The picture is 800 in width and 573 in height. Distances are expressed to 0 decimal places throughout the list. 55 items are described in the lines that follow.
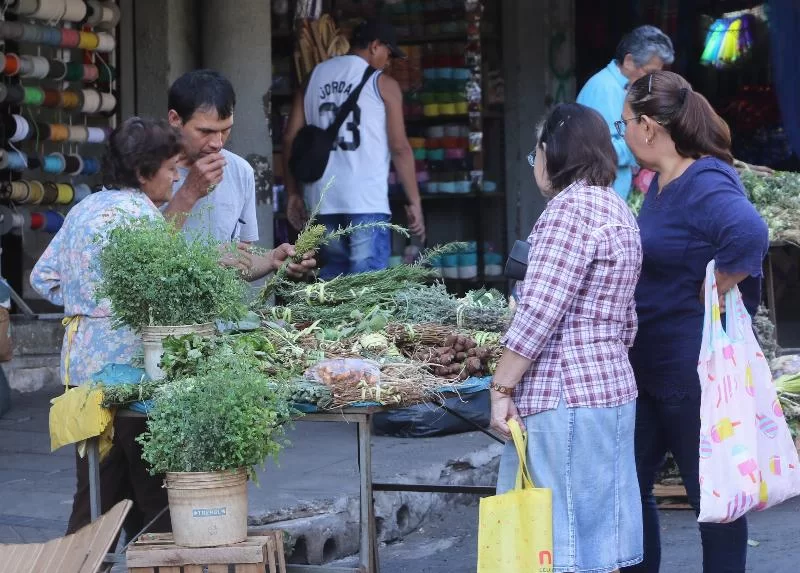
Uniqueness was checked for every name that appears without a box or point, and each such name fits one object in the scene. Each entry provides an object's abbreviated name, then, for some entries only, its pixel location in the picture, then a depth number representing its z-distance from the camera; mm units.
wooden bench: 7568
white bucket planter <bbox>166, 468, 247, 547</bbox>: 7248
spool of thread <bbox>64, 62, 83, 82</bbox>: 16253
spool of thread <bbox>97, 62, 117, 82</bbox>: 16799
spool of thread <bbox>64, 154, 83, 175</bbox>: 16269
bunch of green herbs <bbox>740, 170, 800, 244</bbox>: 14535
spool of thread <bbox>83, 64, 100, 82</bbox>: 16409
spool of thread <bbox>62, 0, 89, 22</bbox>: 15878
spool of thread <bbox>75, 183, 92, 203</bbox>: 16269
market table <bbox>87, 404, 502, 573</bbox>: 7545
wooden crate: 7272
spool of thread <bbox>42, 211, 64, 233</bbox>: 15894
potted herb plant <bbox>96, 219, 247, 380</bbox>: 7576
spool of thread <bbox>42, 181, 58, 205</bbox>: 15878
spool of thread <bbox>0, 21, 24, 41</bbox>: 15293
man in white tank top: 14200
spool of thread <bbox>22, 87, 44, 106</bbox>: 15668
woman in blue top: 7810
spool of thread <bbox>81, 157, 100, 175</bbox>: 16471
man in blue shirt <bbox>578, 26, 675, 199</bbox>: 14278
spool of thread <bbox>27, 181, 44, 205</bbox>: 15730
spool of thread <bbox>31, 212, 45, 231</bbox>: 15799
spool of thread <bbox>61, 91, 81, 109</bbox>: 16097
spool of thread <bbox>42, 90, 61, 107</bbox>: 16003
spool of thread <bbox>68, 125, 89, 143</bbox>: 16269
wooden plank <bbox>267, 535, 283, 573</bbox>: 7447
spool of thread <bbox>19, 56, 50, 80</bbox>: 15636
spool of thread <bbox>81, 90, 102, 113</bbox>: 16362
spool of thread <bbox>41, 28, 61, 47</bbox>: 15769
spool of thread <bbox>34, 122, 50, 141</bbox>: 15987
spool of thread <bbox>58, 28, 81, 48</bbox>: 15987
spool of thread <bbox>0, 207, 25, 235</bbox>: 15488
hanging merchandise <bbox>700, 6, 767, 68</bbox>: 22748
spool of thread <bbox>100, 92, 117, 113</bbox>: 16581
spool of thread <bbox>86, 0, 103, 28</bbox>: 16269
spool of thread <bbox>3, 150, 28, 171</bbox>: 15449
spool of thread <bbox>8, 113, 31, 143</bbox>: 15543
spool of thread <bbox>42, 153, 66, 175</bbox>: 15980
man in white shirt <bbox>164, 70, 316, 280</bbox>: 8728
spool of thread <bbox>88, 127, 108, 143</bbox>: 16518
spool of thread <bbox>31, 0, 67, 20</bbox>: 15667
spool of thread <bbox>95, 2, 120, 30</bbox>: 16409
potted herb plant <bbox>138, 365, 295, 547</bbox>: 7166
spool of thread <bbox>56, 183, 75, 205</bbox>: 16003
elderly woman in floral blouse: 8165
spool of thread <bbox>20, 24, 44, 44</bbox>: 15582
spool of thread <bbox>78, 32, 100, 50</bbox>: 16253
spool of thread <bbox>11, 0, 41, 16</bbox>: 15527
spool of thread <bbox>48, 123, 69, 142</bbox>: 16050
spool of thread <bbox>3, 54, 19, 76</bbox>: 15410
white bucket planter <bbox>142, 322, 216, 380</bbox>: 7678
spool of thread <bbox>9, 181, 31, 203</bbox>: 15527
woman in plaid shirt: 7201
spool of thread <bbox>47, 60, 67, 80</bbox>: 16034
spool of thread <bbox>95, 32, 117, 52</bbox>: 16471
